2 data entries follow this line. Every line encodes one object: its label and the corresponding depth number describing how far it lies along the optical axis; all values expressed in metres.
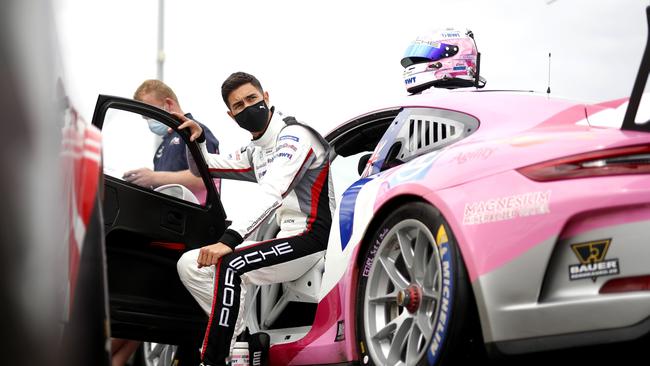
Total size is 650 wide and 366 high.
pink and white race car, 3.43
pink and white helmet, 6.25
